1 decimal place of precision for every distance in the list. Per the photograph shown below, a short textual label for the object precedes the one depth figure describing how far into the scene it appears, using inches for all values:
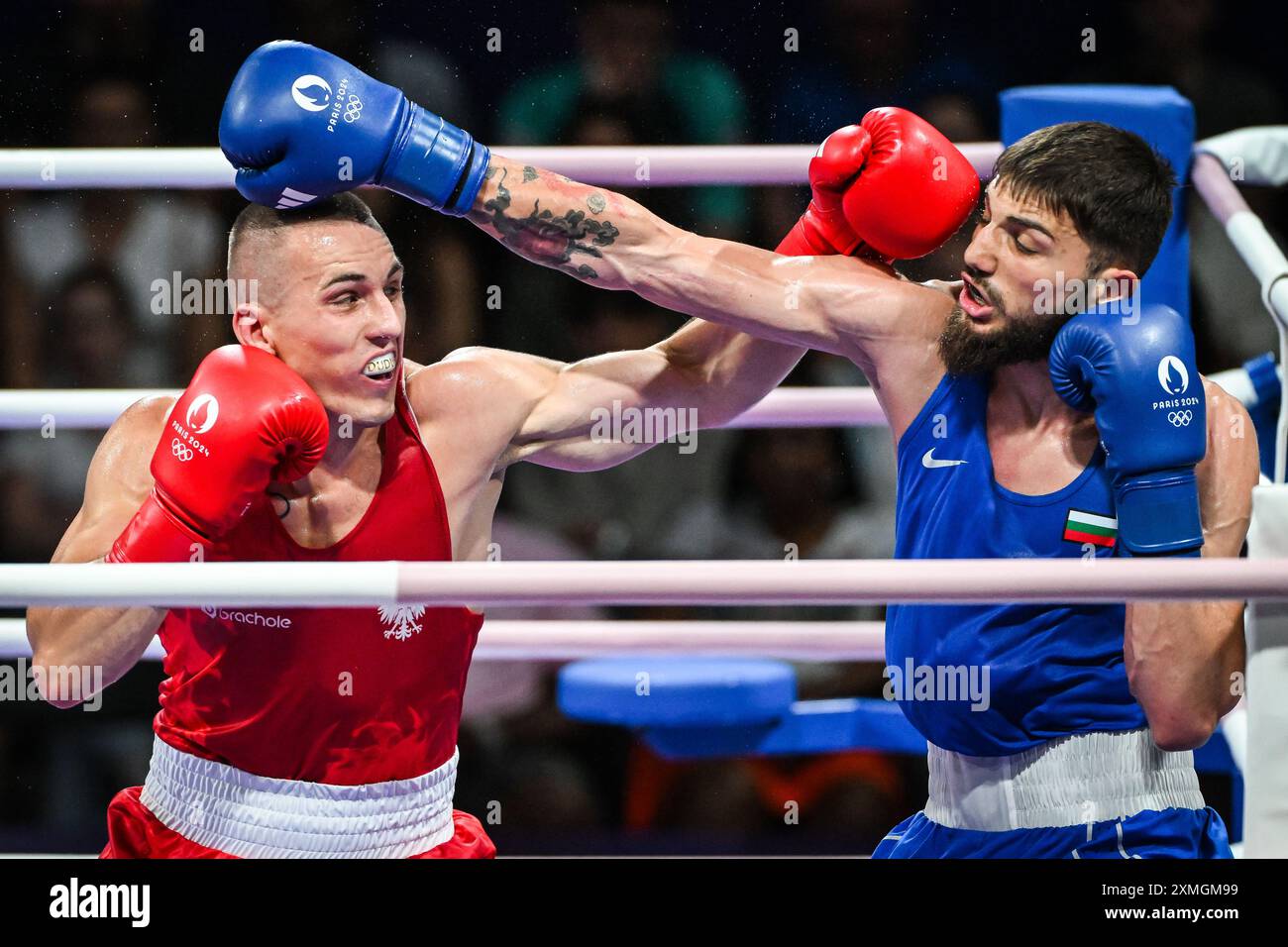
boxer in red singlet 171.7
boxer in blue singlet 169.0
